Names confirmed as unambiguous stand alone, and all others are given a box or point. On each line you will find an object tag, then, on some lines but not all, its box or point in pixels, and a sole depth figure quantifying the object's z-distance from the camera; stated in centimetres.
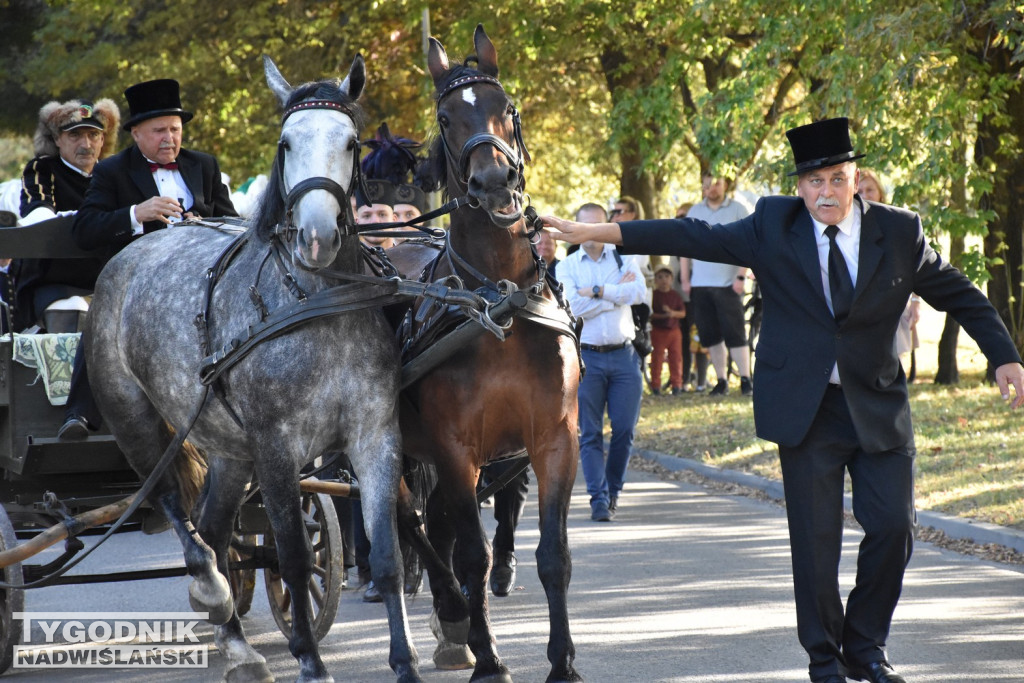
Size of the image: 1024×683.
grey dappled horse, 1091
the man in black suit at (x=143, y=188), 1337
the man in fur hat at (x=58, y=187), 1473
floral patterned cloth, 1352
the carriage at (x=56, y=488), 1310
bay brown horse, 1151
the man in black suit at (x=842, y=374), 1087
